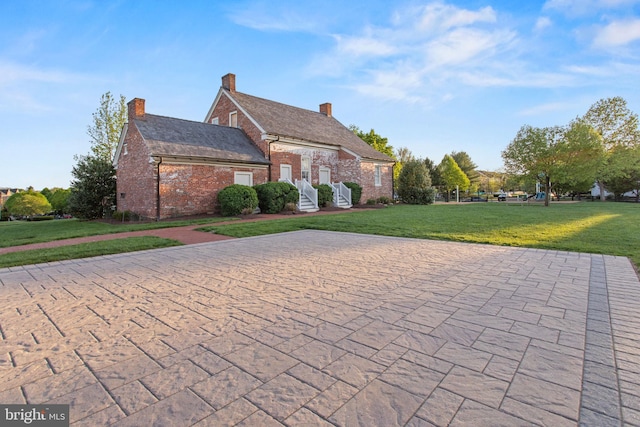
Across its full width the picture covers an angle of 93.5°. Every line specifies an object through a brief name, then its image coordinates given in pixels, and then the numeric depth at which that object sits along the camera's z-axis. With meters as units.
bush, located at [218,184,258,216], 15.55
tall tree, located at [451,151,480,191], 53.41
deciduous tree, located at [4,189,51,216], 47.00
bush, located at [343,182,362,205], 22.52
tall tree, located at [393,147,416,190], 54.25
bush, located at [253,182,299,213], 17.17
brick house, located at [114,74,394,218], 15.56
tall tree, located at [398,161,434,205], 27.02
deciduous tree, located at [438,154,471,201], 45.91
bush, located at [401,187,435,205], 26.94
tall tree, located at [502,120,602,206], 23.02
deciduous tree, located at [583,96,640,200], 29.39
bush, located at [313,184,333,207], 20.36
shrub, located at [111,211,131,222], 16.39
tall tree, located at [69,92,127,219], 18.41
